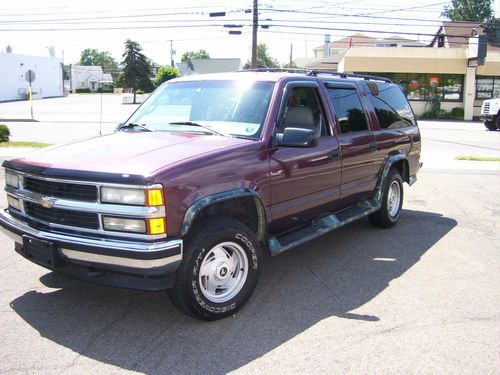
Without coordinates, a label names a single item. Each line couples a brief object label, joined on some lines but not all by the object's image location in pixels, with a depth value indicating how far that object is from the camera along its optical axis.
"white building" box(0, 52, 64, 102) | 56.24
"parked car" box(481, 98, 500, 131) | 24.88
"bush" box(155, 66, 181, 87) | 58.00
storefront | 34.16
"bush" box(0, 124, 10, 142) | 15.44
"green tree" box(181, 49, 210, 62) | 148.00
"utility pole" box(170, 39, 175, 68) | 94.94
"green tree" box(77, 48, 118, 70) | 161.10
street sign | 28.21
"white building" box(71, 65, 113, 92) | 106.04
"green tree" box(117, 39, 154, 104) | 60.00
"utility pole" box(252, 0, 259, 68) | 32.21
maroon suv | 3.54
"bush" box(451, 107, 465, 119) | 34.91
